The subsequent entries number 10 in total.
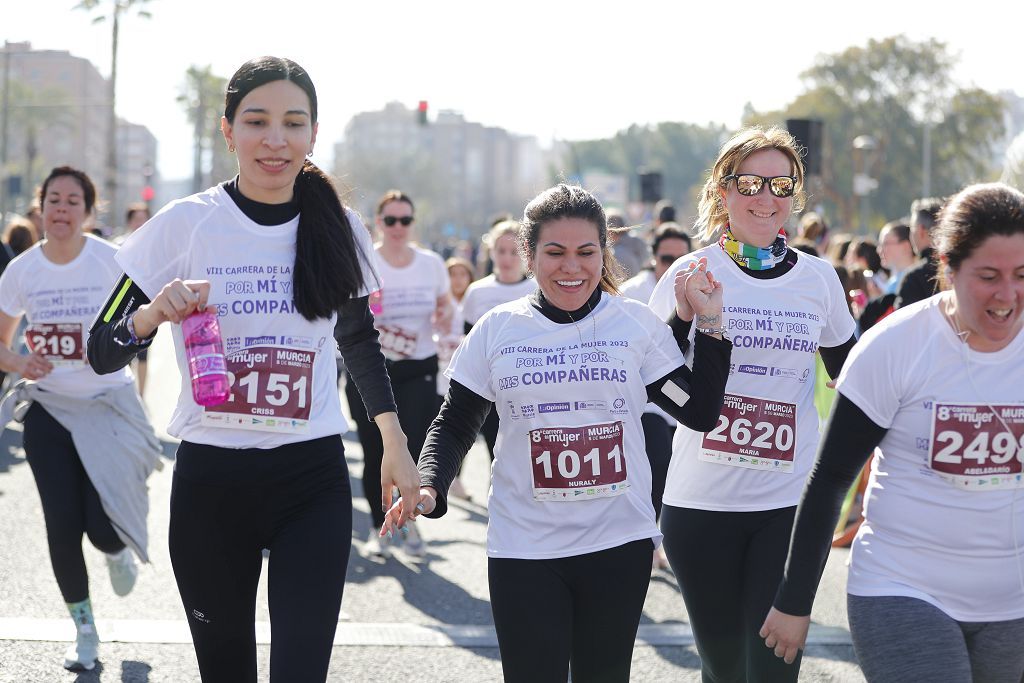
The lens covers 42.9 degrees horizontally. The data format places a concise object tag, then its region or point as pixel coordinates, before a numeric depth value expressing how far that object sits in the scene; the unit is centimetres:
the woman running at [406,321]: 841
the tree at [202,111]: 7244
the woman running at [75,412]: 563
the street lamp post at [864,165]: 2902
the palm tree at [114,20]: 3938
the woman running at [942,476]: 304
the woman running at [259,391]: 353
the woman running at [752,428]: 422
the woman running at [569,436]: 360
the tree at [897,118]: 5819
